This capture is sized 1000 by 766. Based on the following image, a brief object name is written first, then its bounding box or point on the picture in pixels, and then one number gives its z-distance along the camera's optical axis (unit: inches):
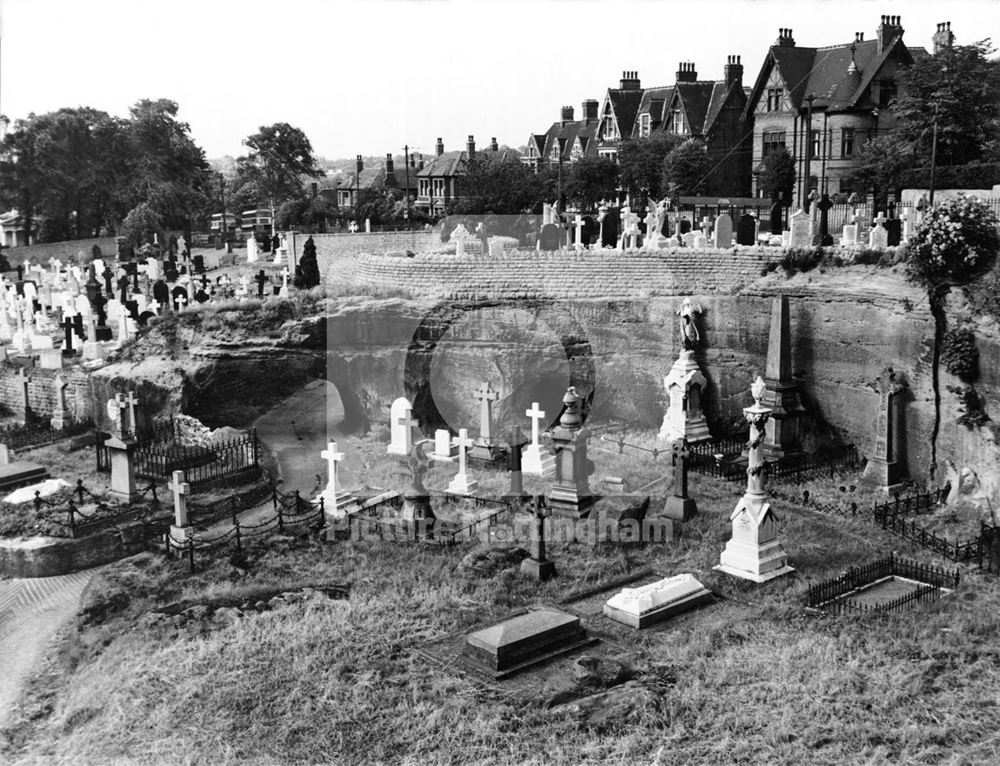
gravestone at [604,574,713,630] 578.6
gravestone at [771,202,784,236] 1221.6
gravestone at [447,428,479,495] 857.5
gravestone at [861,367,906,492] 836.6
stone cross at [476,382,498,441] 951.6
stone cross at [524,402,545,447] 896.3
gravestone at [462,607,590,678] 517.3
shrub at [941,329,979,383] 798.5
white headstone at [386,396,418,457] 885.2
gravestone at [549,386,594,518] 776.3
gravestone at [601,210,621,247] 1318.9
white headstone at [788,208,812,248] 1010.7
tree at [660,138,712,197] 1779.5
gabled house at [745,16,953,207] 1683.1
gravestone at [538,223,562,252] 1312.7
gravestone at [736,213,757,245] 1184.2
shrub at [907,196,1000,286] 830.5
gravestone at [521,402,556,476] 908.6
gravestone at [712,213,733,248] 1142.3
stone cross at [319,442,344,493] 816.3
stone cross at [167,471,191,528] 745.6
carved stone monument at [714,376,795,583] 652.7
